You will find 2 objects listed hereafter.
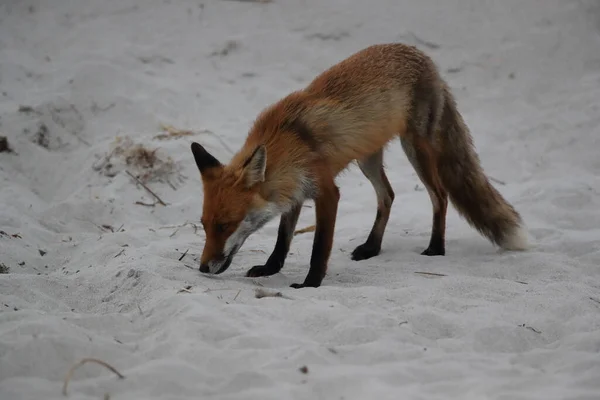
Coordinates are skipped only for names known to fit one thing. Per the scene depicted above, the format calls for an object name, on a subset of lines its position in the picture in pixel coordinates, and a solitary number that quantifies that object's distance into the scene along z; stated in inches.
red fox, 326.6
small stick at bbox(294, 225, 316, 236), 476.7
